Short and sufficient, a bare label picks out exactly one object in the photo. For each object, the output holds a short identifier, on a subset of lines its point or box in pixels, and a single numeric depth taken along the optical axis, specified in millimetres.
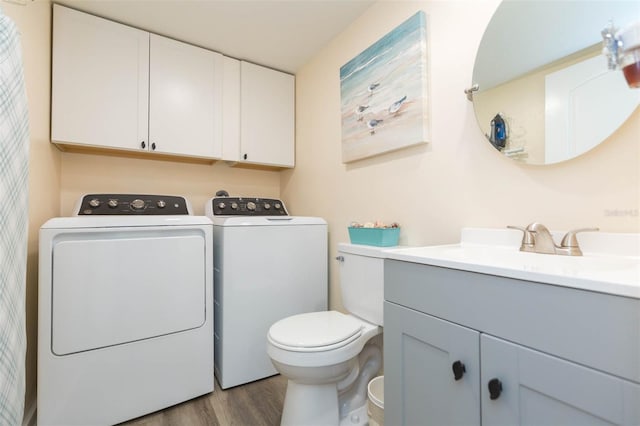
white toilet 1292
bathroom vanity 577
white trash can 1312
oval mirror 937
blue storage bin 1535
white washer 1795
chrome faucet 967
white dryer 1404
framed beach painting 1479
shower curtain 796
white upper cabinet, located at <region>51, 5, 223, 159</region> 1780
